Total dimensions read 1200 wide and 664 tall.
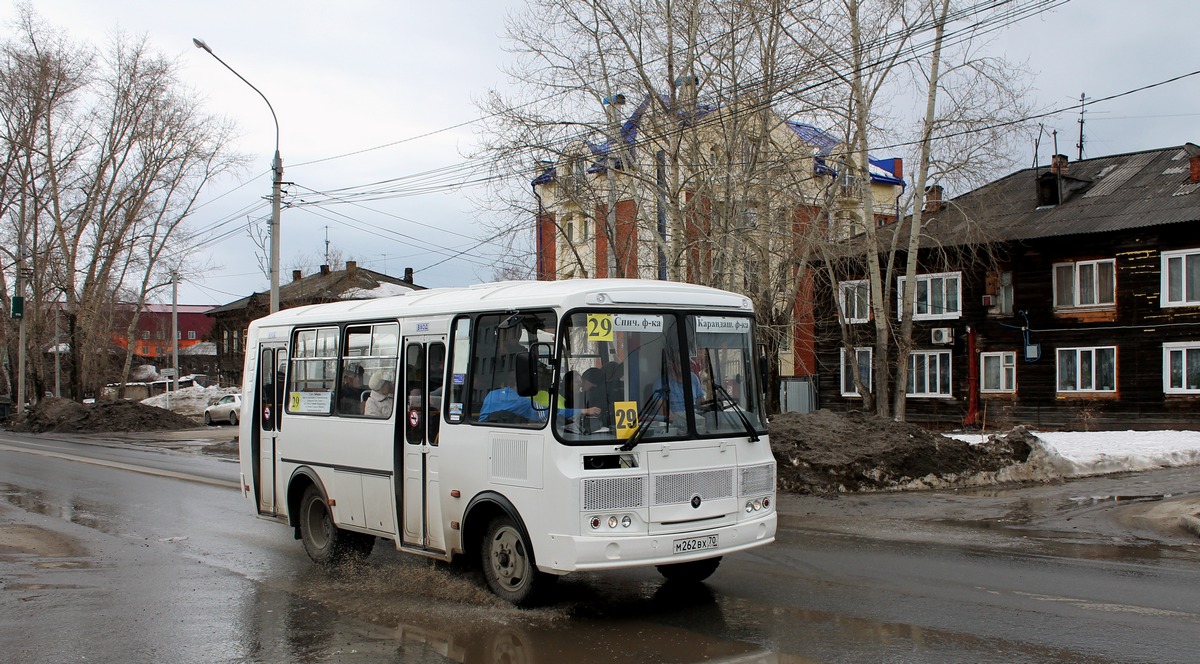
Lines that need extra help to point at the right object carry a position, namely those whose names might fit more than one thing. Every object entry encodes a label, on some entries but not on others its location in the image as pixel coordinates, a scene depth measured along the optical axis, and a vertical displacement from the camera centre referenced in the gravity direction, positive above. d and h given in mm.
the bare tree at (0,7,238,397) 46000 +8396
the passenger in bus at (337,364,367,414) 9828 -369
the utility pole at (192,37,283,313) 25828 +4175
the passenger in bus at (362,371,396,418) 9346 -392
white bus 7504 -633
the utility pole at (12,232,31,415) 46281 +2813
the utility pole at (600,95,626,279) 23500 +5111
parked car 45156 -2548
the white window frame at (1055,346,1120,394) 32094 -576
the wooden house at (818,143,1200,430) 30266 +1657
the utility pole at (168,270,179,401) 53081 +2596
